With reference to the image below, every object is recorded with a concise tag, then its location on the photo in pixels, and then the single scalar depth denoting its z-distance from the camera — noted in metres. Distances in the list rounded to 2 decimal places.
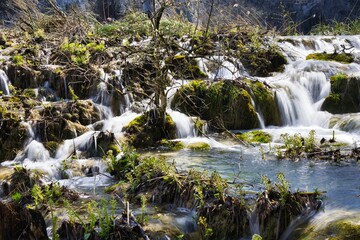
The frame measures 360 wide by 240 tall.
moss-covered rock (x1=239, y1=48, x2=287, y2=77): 12.73
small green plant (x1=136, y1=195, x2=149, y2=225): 4.68
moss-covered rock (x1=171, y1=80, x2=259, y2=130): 10.31
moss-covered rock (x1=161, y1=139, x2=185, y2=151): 8.66
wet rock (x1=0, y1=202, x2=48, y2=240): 3.89
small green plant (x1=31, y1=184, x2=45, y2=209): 4.94
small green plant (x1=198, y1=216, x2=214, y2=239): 4.56
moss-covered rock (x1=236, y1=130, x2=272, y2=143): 9.16
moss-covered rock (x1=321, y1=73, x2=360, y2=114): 11.11
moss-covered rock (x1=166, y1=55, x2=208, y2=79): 11.44
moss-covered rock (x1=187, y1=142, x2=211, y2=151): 8.62
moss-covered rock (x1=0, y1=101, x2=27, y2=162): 8.43
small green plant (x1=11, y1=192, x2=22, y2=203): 5.37
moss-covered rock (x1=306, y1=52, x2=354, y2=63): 13.27
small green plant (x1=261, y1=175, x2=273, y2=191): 4.89
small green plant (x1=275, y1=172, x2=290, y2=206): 4.71
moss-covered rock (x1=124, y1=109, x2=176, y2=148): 8.91
